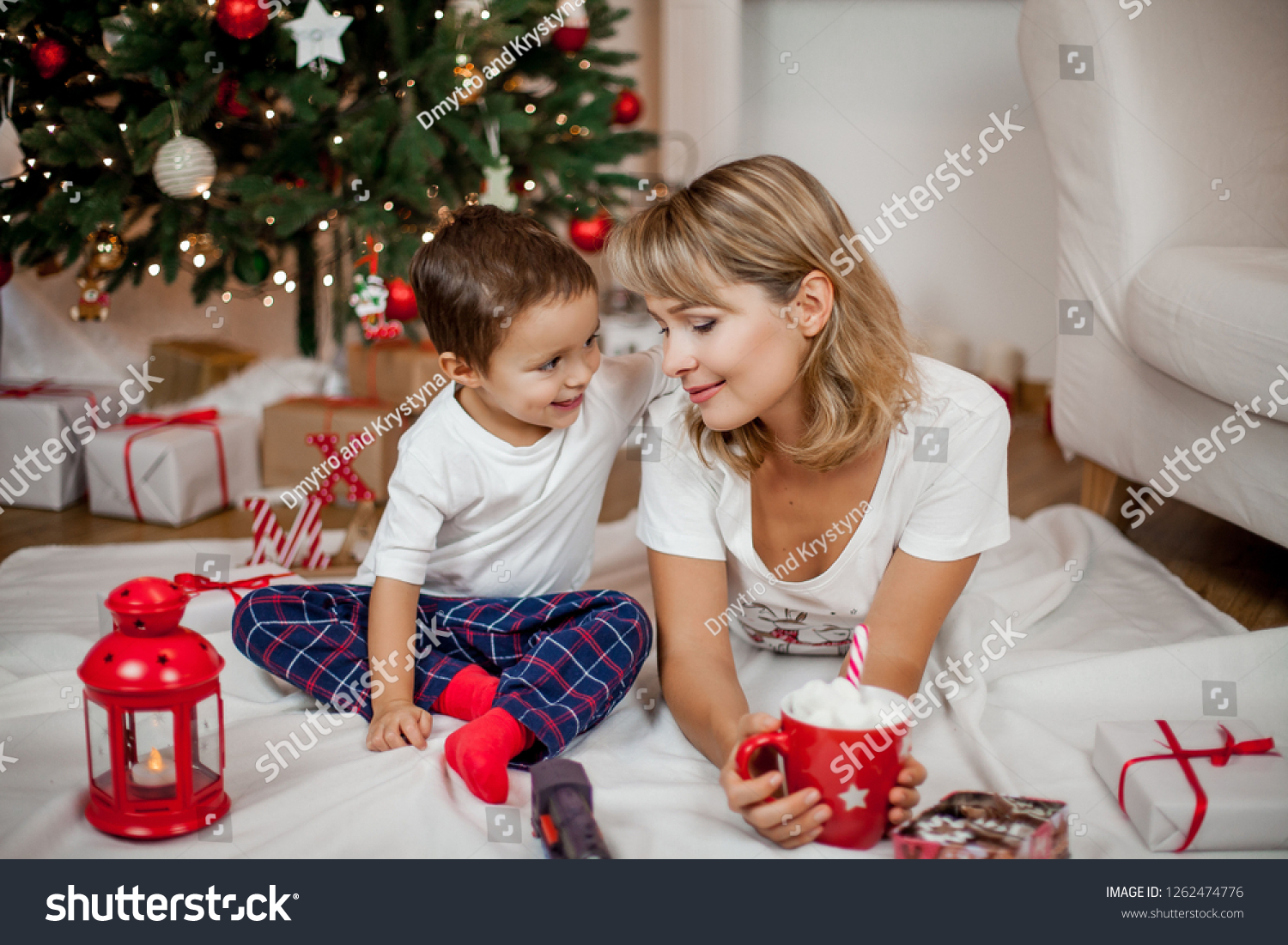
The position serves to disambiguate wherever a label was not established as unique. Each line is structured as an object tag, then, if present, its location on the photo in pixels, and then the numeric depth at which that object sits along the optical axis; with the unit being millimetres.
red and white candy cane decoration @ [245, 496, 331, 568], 1590
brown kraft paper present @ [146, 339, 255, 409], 2365
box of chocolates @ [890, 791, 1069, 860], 780
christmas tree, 1771
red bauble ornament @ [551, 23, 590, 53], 2090
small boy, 1067
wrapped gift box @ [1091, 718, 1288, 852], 849
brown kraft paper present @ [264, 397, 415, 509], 1959
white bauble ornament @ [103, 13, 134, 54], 1723
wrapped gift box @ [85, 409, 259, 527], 1868
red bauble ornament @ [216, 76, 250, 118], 1873
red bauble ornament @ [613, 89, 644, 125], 2533
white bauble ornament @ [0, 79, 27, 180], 2270
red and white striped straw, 772
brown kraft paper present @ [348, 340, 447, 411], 2207
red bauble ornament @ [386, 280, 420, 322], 1947
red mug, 764
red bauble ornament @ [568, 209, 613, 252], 2291
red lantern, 830
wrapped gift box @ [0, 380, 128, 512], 1956
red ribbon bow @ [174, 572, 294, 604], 902
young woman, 935
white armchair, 1429
